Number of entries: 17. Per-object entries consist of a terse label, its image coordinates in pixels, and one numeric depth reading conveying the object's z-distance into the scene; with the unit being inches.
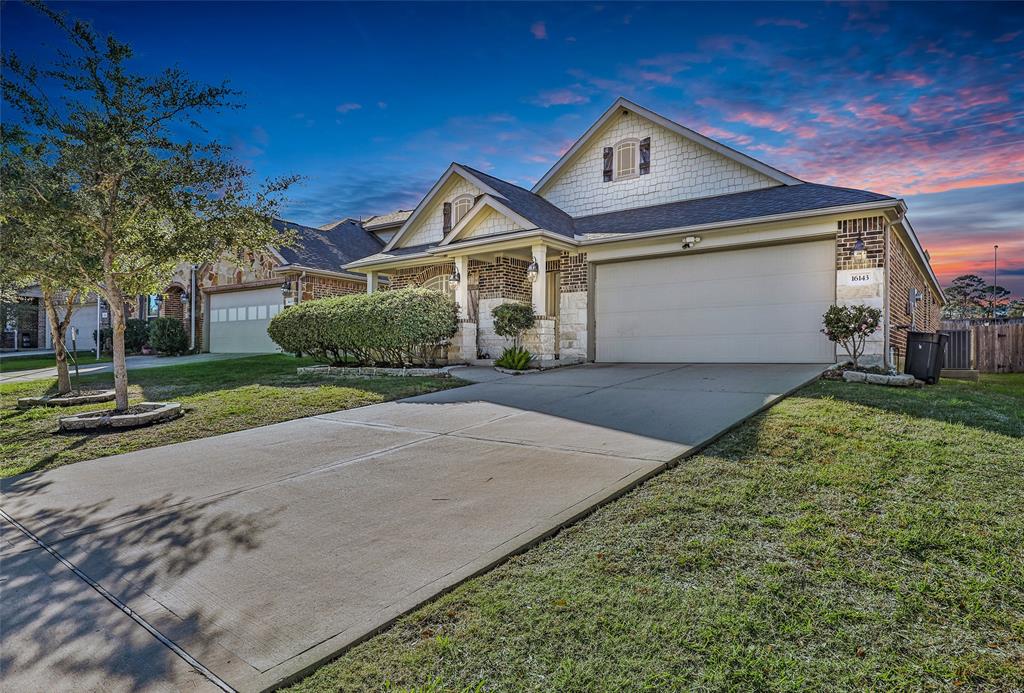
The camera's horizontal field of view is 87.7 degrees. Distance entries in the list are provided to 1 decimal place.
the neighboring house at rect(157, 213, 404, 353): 711.1
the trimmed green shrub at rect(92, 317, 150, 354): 914.1
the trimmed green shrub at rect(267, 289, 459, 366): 453.4
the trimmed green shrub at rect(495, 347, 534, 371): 467.5
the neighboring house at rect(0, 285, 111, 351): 1127.0
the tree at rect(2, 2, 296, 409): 273.9
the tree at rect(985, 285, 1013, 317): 1665.8
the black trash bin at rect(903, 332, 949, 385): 354.3
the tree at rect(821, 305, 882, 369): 350.0
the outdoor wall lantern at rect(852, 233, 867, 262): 394.9
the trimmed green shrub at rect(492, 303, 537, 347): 480.4
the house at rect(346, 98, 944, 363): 419.8
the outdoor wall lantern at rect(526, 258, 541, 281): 506.9
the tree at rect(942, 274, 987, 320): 1750.7
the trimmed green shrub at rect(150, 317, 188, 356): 821.9
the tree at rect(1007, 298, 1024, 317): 1626.5
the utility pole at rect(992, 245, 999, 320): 1109.1
